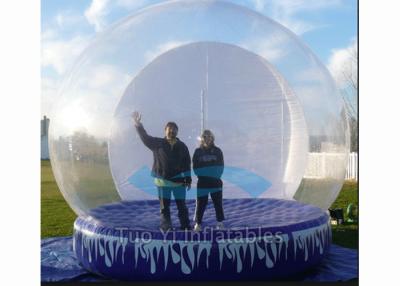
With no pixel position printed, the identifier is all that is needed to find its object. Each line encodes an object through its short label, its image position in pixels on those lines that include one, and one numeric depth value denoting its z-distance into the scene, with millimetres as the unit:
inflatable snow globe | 4176
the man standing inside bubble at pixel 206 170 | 4246
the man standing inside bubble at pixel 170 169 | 4211
